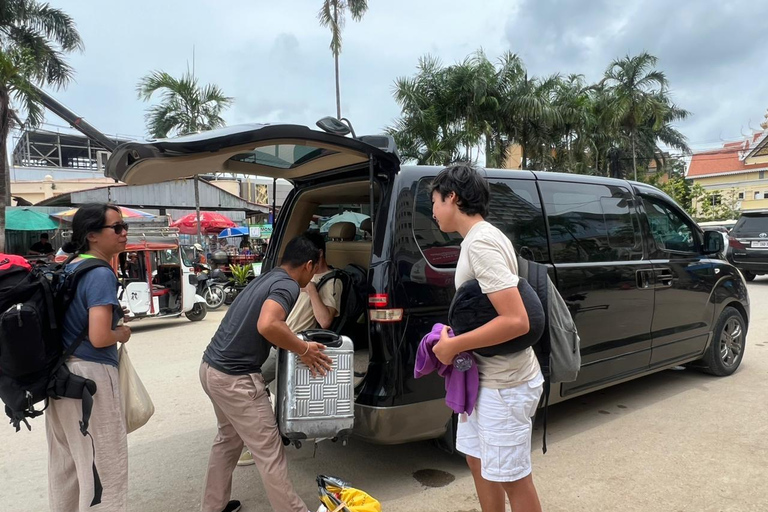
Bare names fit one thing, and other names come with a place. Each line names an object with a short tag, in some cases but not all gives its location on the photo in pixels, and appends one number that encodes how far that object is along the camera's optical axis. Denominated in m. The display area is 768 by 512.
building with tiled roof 46.75
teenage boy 1.99
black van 2.78
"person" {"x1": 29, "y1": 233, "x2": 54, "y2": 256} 14.68
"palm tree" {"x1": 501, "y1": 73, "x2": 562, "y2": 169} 16.92
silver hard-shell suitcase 2.56
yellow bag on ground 2.47
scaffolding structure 33.15
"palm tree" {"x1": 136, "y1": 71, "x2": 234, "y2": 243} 14.32
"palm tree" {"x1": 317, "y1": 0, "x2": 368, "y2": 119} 18.94
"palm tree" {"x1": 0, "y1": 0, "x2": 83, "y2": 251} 12.41
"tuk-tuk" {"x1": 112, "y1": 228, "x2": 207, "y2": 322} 8.35
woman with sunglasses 2.24
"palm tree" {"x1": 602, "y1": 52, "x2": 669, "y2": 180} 20.94
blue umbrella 19.62
